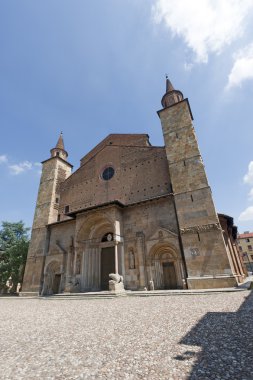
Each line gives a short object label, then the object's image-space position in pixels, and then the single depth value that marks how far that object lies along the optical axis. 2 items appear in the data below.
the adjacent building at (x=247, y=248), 52.84
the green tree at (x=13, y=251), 21.02
